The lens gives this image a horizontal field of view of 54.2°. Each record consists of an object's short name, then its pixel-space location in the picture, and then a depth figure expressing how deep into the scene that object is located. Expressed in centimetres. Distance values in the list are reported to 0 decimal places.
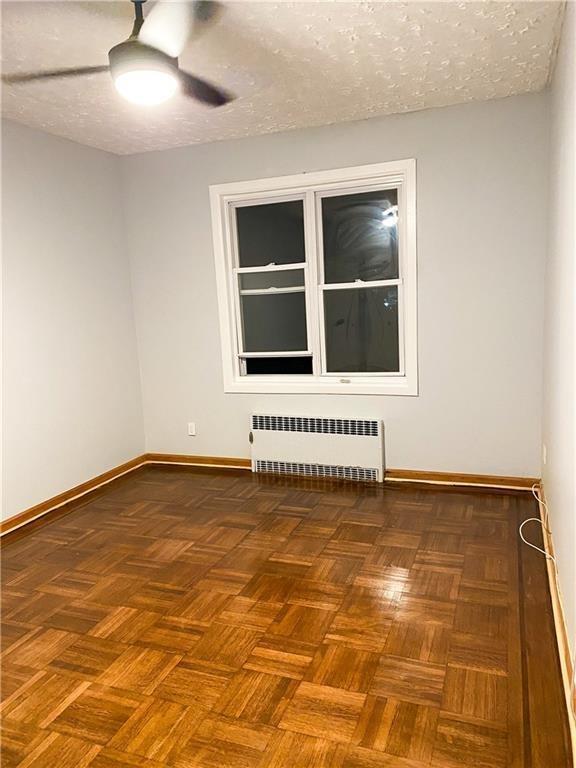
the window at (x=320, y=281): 391
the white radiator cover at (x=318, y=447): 401
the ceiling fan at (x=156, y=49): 203
